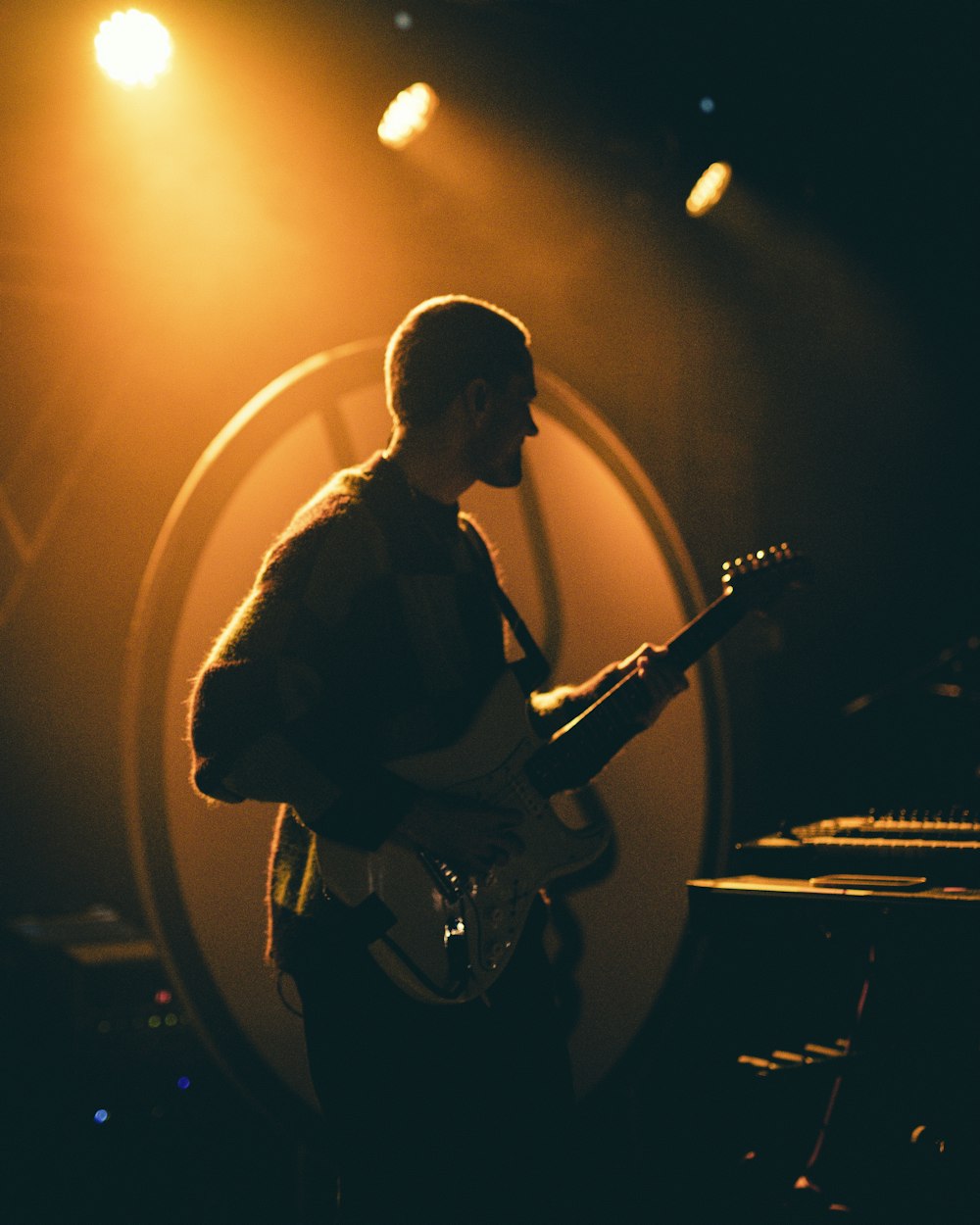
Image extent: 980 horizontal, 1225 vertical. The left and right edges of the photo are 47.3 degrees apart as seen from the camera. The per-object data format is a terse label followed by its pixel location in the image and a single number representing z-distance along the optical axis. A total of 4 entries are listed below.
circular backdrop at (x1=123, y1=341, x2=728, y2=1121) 2.66
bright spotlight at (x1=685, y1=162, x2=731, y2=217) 3.80
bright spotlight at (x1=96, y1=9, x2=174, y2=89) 2.90
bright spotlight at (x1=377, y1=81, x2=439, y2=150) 3.31
